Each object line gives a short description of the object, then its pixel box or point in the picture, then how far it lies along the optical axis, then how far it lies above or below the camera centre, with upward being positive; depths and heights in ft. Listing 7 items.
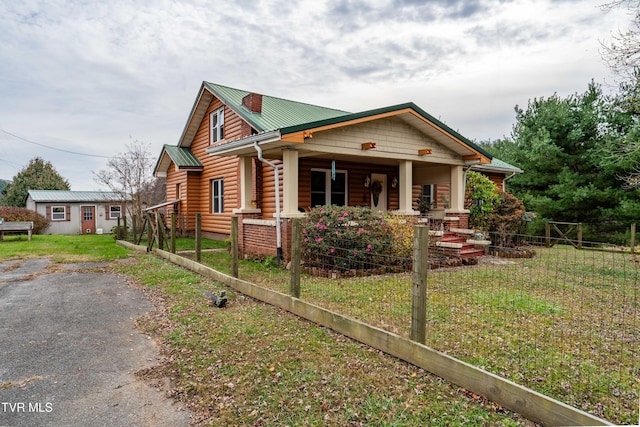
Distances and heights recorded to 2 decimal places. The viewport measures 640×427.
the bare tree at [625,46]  28.99 +13.12
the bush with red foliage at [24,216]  69.77 -1.01
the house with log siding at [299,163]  30.37 +5.14
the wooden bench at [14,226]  58.80 -2.49
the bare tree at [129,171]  75.87 +8.48
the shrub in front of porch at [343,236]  26.50 -1.94
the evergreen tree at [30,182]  109.29 +8.73
